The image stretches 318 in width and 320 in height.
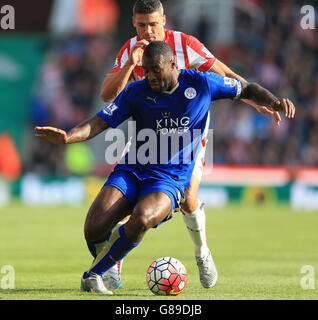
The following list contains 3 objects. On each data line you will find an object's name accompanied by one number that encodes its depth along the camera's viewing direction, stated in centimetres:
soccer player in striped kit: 1430
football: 1350
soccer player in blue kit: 1298
